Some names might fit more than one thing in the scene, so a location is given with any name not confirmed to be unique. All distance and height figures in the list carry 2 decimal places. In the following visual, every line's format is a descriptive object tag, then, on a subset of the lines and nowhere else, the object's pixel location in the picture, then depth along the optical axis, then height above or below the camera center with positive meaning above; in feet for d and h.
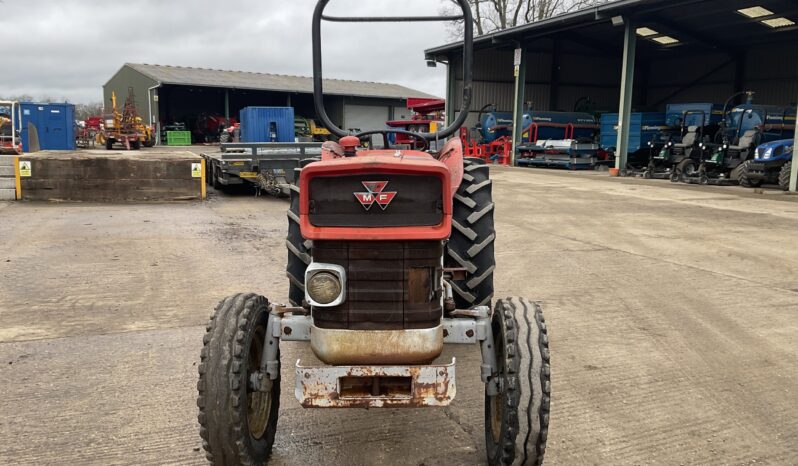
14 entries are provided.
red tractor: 7.73 -2.34
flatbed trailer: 39.24 -1.48
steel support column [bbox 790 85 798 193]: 45.32 -1.64
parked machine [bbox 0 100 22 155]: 69.36 +0.29
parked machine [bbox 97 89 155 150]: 87.56 +1.06
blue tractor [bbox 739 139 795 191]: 47.52 -0.82
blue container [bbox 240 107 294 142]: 61.41 +1.43
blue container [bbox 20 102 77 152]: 75.41 +1.48
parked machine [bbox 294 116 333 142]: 116.91 +2.05
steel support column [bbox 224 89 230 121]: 125.35 +6.75
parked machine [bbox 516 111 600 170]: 70.69 +0.51
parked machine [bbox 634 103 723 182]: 55.98 +0.95
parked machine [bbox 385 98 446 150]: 63.74 +3.82
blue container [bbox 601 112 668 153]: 65.00 +1.99
